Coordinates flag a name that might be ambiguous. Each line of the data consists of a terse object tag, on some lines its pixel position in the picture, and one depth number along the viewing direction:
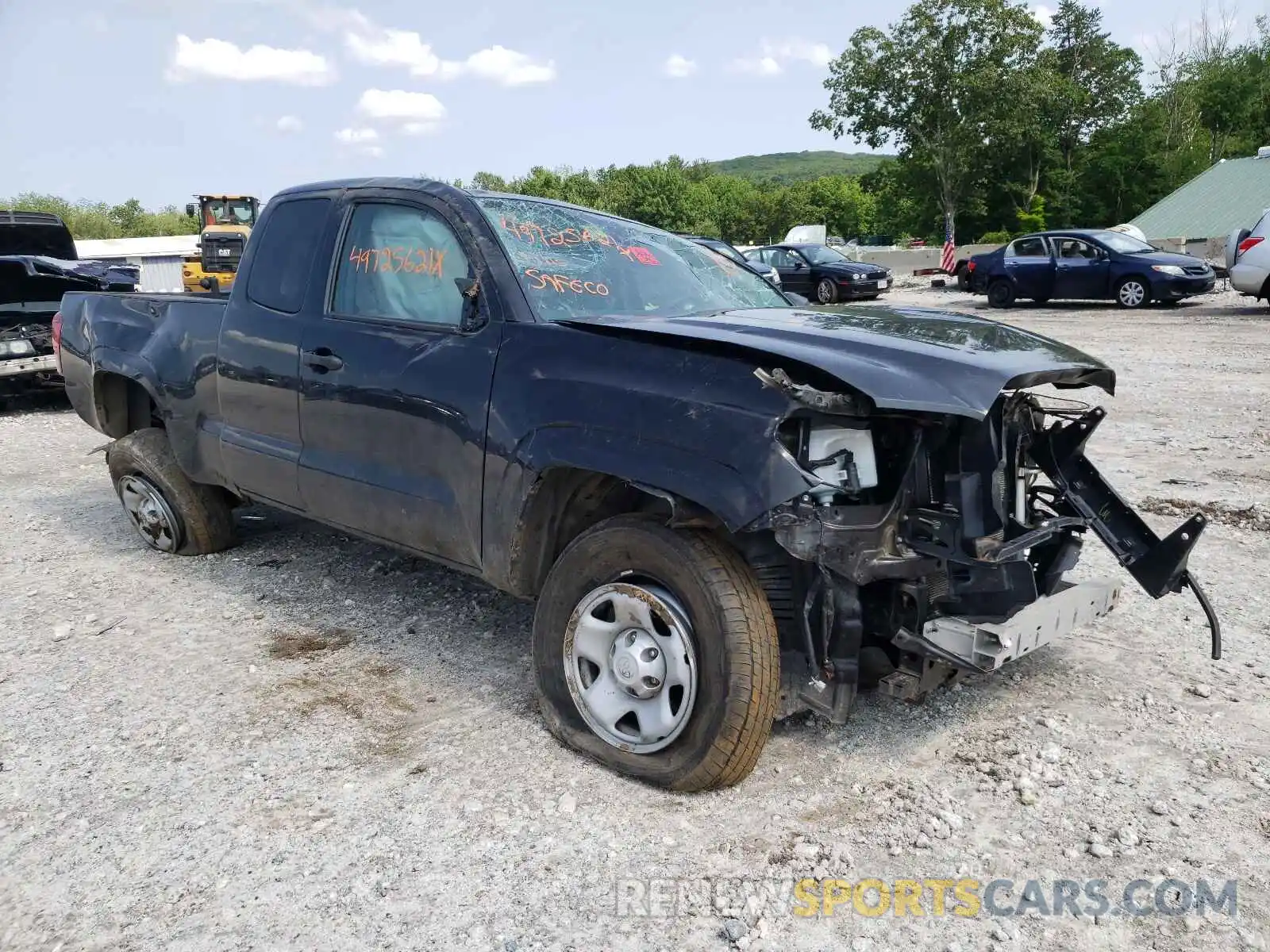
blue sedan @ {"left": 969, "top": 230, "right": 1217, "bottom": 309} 17.55
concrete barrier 33.88
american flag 27.83
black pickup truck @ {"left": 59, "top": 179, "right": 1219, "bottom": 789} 2.70
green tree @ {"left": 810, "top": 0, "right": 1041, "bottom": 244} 41.09
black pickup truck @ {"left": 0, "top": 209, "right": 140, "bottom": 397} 9.81
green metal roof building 28.22
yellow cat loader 26.80
